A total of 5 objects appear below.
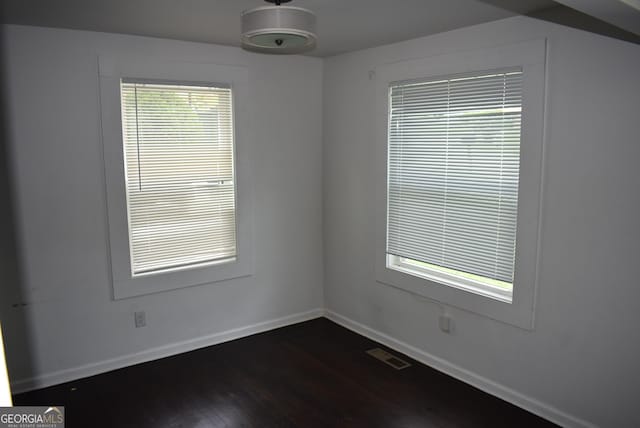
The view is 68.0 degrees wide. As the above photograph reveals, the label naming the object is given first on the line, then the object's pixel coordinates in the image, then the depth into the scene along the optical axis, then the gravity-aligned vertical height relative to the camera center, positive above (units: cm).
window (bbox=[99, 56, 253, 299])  348 -12
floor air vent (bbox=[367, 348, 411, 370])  366 -160
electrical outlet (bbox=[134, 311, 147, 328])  367 -124
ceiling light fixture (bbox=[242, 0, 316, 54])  227 +64
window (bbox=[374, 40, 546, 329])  290 -15
